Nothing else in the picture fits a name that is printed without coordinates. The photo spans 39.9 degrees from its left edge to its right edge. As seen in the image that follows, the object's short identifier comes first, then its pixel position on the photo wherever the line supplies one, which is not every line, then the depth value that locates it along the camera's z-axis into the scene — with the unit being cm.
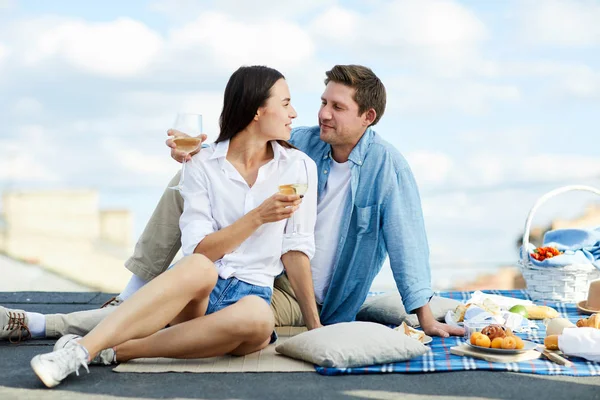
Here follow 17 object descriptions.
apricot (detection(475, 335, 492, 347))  357
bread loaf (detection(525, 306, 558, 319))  461
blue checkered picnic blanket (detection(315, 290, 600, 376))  335
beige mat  338
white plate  349
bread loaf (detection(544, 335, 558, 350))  370
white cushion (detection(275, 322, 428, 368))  338
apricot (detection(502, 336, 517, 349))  350
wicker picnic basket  523
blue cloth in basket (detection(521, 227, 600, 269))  524
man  411
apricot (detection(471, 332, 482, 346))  359
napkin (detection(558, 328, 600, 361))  351
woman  320
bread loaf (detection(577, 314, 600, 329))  395
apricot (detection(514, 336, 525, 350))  350
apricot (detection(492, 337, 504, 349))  352
